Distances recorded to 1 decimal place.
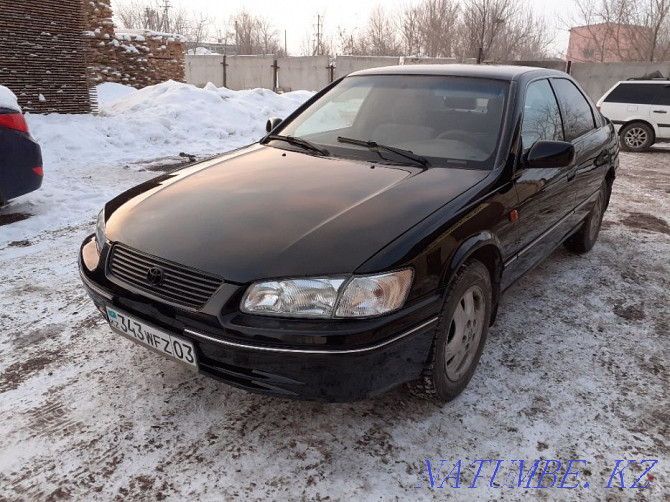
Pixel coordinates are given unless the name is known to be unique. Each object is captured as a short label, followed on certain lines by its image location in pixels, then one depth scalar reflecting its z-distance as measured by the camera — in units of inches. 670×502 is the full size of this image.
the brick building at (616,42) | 1061.8
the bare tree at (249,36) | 2447.1
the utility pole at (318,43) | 2139.3
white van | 423.8
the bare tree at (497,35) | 1101.7
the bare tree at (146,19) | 1950.1
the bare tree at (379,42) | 1657.2
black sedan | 76.1
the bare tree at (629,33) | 1011.3
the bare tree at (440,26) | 1456.7
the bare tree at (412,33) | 1553.9
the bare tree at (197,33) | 2388.0
